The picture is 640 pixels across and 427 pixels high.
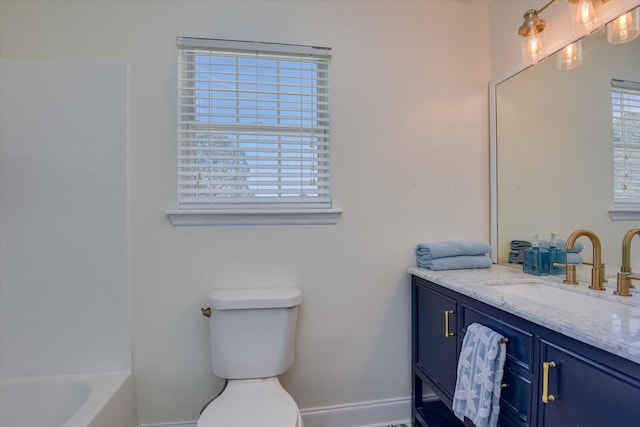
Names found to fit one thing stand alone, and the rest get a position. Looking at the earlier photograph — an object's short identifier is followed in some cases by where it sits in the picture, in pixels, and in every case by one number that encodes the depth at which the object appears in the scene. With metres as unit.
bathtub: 1.50
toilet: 1.56
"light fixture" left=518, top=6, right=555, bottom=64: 1.54
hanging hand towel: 1.14
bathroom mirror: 1.39
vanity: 0.83
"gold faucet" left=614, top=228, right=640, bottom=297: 1.20
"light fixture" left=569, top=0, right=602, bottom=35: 1.34
